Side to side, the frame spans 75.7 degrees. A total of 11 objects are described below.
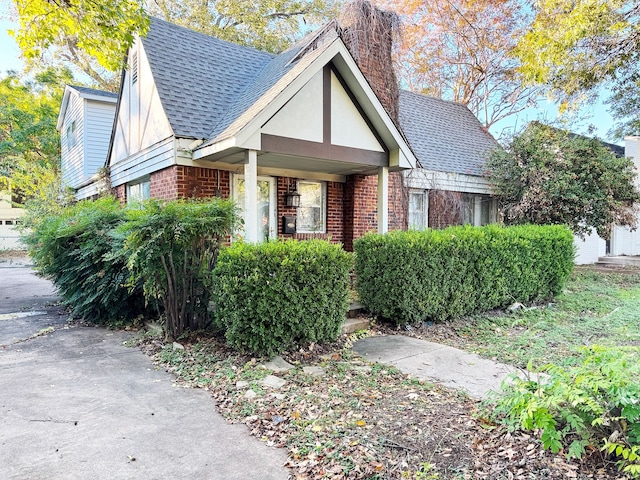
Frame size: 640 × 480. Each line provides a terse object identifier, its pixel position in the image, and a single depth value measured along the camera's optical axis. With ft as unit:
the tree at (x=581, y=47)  32.12
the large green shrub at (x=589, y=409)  7.97
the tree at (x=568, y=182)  34.35
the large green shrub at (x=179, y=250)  16.81
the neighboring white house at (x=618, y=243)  51.85
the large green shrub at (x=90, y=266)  21.13
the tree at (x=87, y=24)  23.31
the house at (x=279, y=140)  22.91
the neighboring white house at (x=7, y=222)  79.20
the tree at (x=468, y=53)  63.98
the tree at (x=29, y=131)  66.44
